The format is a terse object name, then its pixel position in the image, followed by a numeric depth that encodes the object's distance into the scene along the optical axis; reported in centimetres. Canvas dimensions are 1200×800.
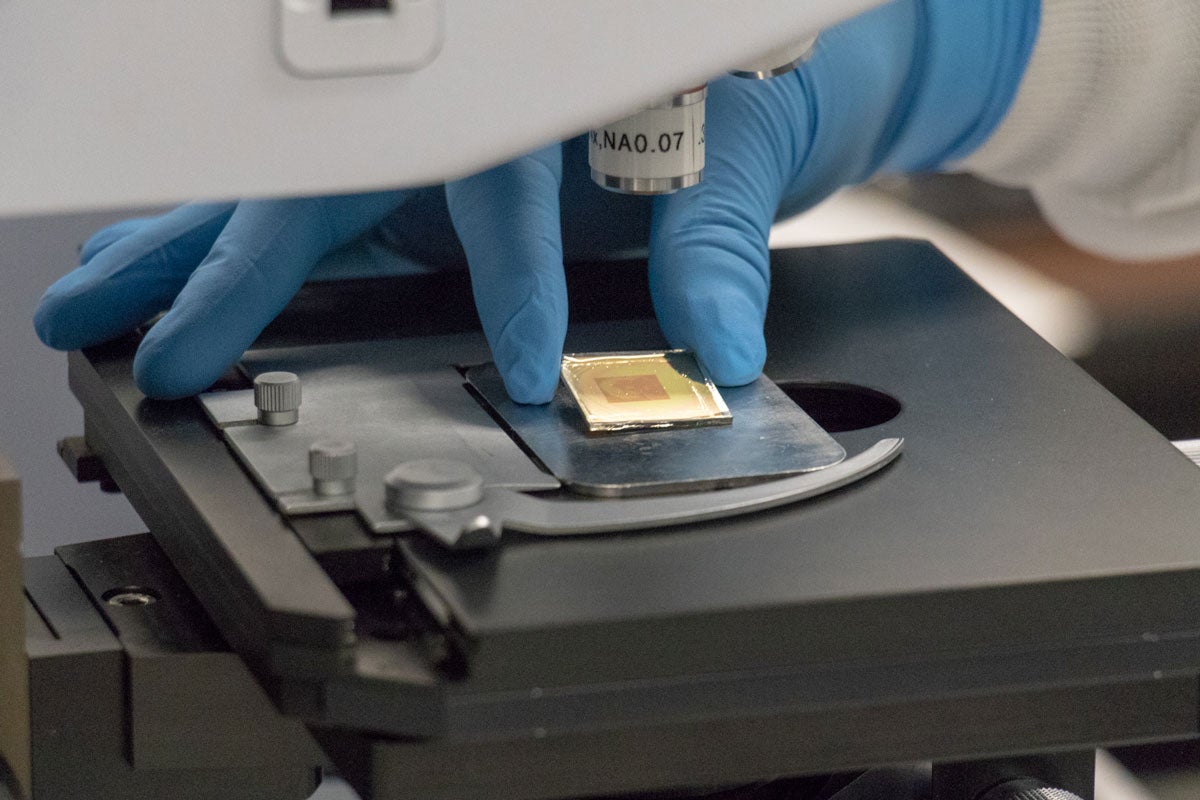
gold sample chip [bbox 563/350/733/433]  70
